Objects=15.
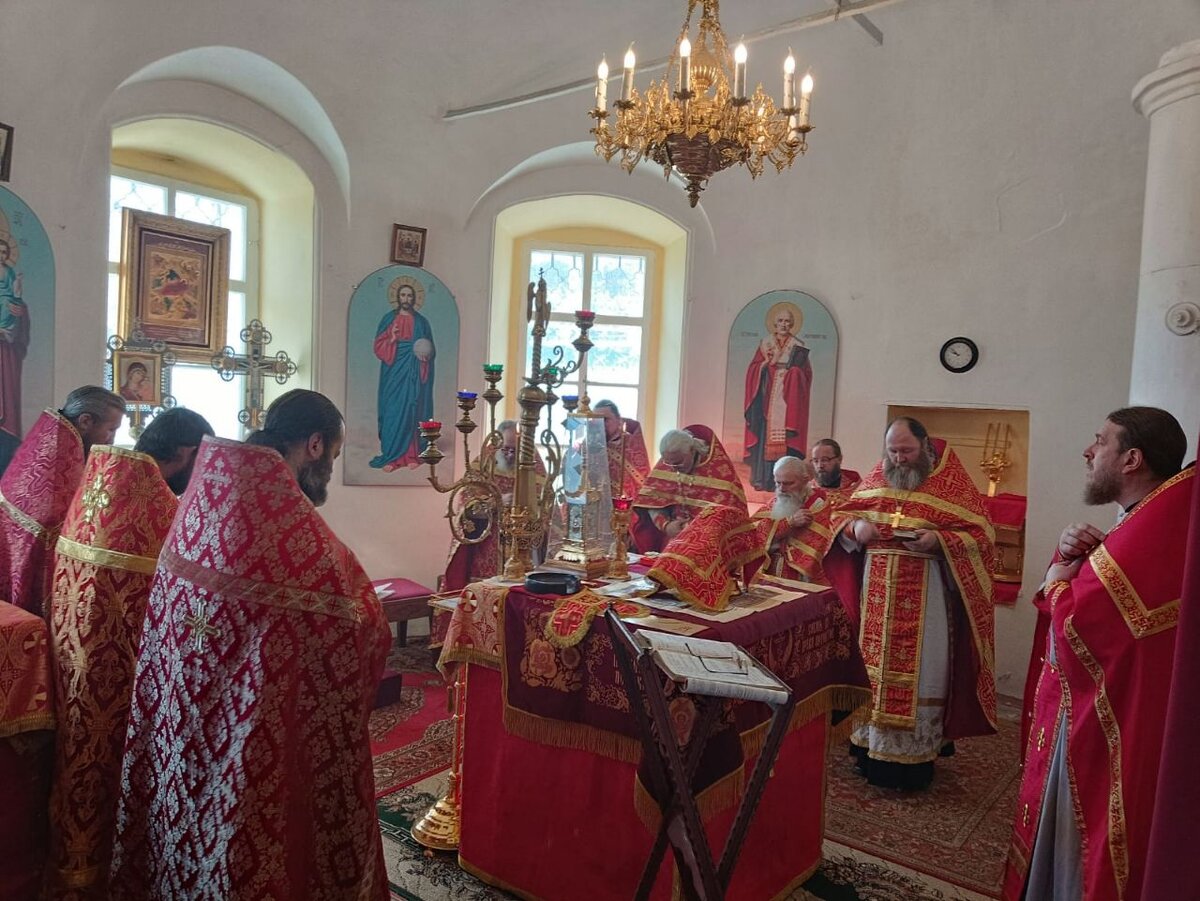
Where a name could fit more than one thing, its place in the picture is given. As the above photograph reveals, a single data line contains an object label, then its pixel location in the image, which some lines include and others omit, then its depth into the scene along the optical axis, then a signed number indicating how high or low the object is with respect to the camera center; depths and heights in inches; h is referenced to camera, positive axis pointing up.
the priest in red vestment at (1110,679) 94.8 -27.4
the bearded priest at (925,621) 180.2 -40.7
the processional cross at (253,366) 279.4 +6.9
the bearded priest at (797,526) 208.1 -26.0
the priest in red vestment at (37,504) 120.6 -17.9
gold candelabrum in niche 277.7 -7.8
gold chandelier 172.6 +59.5
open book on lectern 77.3 -23.9
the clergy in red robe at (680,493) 233.0 -22.1
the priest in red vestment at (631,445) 238.1 -11.5
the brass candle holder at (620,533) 138.1 -20.1
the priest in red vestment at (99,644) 107.4 -33.0
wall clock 263.1 +21.9
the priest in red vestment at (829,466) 235.9 -12.5
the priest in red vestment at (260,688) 89.2 -31.5
